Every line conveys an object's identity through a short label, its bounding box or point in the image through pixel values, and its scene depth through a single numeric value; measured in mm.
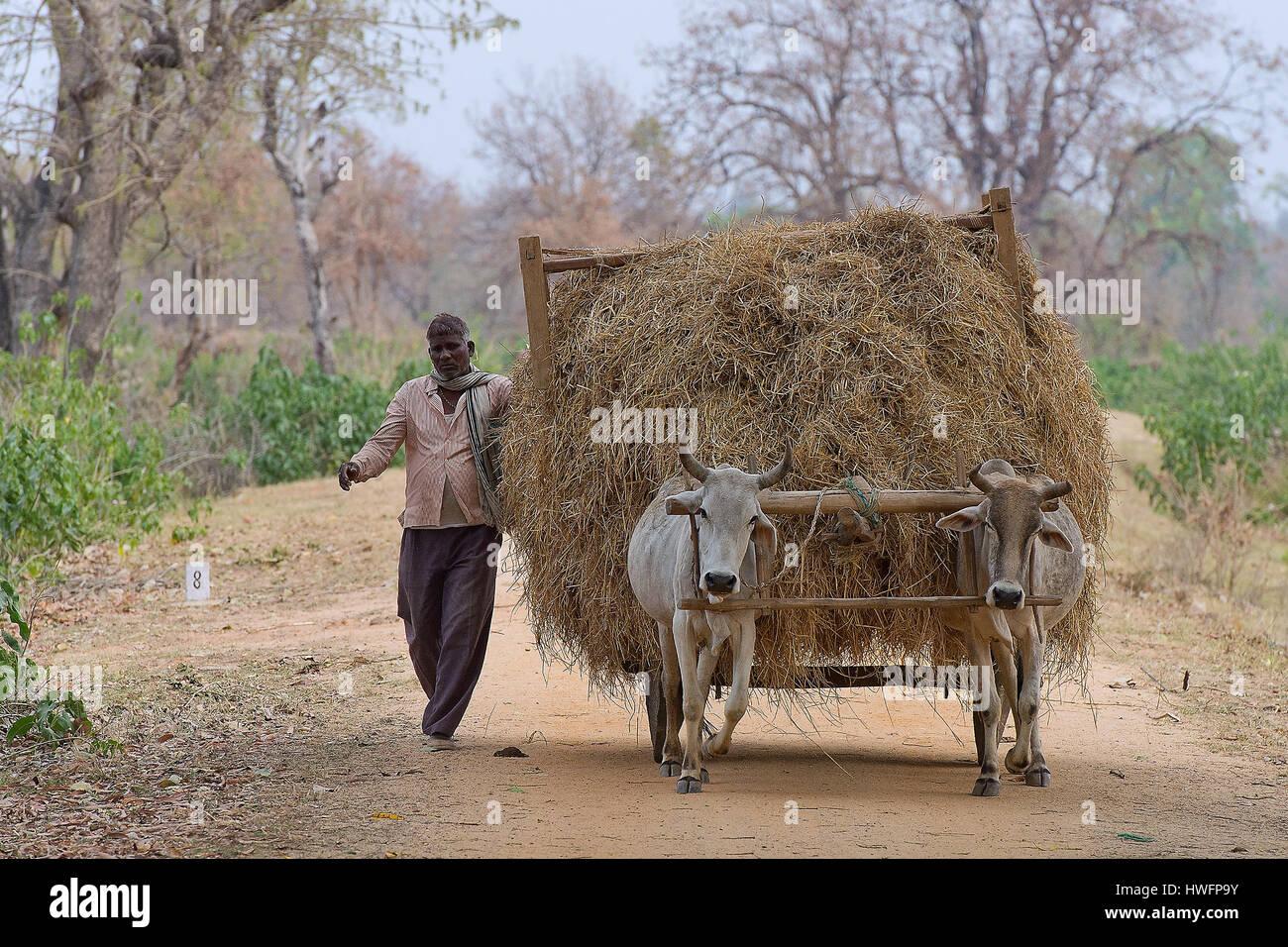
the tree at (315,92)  16812
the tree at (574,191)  33656
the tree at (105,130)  15523
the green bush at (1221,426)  15391
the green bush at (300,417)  18828
